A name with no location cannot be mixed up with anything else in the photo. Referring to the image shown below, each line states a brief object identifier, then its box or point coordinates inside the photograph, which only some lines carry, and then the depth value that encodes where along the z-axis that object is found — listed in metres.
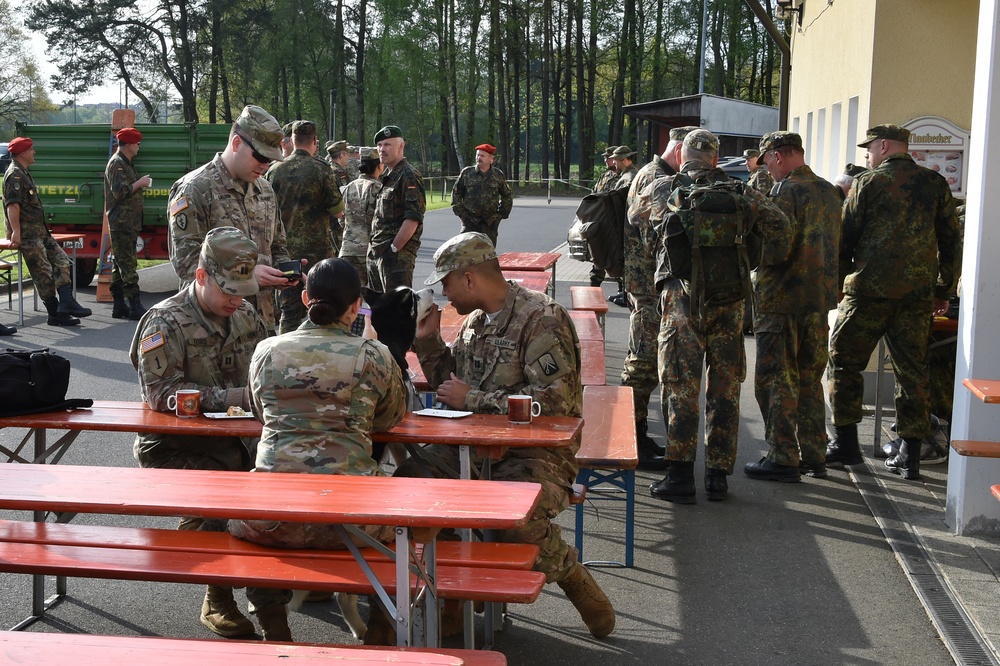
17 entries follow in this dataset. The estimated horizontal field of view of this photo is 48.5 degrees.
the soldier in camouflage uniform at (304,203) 9.57
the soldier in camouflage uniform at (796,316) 6.79
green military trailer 15.10
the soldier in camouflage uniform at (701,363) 6.33
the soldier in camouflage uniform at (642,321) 7.16
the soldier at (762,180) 10.14
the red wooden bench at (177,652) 2.85
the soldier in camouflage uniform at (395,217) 9.60
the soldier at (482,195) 13.78
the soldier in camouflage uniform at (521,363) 4.46
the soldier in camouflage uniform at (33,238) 11.72
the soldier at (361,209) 10.12
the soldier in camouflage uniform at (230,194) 6.07
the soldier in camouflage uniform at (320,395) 3.89
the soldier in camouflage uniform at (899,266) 6.95
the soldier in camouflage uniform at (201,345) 4.81
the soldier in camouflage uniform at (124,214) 12.66
